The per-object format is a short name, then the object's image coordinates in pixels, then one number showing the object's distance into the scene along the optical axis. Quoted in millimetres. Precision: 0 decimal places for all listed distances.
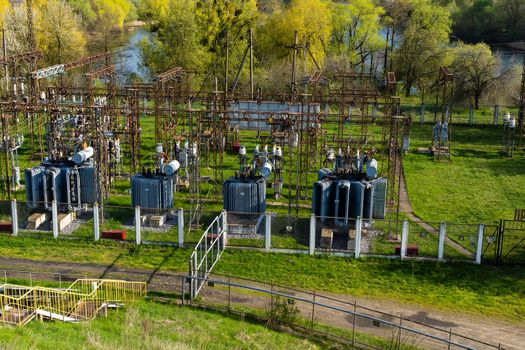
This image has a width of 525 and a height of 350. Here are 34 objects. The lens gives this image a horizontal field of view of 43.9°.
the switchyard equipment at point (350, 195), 24531
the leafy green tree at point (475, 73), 53312
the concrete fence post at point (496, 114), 47400
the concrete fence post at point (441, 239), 21197
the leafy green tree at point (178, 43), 51438
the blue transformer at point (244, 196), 25250
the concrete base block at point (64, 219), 23844
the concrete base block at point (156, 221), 24048
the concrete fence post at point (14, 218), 23094
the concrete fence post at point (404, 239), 21375
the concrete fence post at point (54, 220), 22703
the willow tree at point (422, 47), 59062
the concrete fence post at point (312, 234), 21719
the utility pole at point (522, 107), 41247
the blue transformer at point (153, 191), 25703
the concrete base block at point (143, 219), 24183
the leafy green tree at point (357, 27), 63031
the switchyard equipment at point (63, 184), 25625
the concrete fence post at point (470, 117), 47197
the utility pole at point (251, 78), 43219
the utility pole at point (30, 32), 45059
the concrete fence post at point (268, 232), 22062
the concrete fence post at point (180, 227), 22119
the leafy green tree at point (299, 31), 57394
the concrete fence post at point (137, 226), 22328
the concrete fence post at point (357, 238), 21562
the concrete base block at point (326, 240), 22484
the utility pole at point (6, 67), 40406
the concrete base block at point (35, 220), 23812
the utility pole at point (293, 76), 36197
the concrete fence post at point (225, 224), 22470
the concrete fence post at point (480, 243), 21281
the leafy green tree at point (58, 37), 55875
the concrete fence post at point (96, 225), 22641
